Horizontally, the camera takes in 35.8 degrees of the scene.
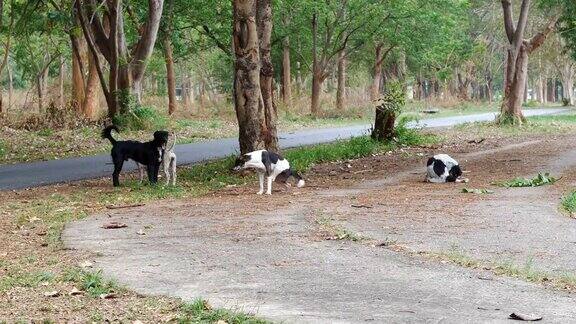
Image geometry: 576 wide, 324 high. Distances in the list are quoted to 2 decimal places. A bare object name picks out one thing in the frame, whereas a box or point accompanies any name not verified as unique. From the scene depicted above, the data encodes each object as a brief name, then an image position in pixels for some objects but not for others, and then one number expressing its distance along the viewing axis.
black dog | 15.45
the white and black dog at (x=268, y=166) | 14.47
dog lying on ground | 16.72
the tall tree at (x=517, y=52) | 34.06
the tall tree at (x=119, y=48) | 29.11
